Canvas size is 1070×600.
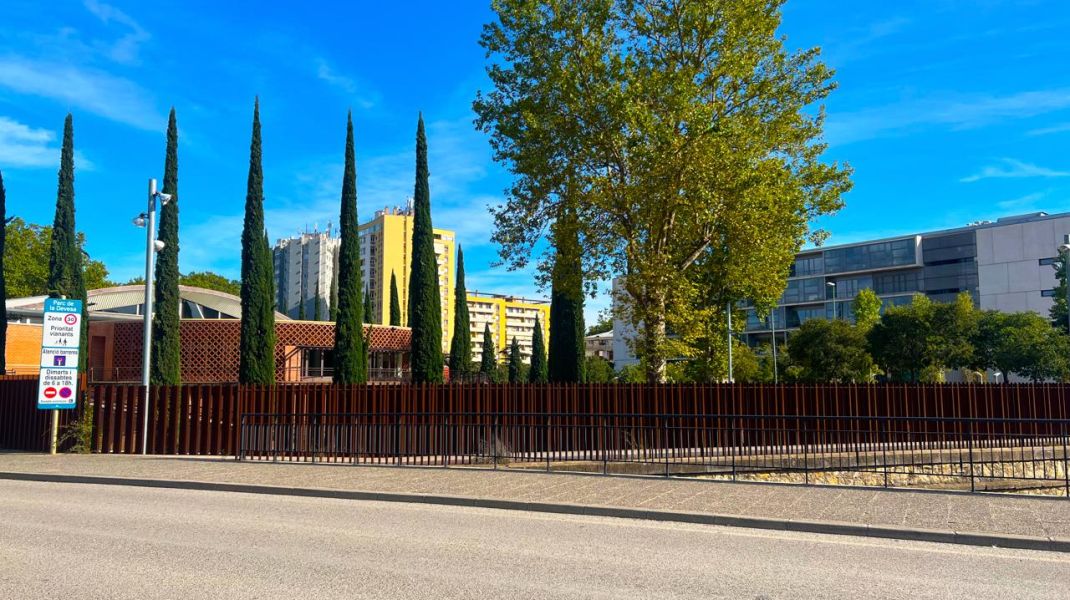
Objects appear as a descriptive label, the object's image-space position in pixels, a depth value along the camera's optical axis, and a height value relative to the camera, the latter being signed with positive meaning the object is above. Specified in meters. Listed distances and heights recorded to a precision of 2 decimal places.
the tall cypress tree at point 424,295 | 41.19 +4.34
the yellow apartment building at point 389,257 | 137.12 +20.88
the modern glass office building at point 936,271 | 75.25 +10.78
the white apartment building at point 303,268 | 152.62 +21.84
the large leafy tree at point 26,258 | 62.91 +9.57
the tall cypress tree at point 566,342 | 42.78 +1.85
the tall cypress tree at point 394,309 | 70.88 +6.02
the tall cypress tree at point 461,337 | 60.50 +3.03
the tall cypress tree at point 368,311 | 65.36 +5.51
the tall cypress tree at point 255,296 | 38.69 +4.04
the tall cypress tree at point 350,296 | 38.62 +4.02
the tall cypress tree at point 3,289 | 35.75 +4.13
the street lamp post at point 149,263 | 18.59 +2.72
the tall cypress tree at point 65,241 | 38.38 +6.73
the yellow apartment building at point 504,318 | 156.88 +11.82
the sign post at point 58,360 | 17.94 +0.41
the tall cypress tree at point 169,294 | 37.97 +4.04
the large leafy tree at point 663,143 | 19.25 +5.91
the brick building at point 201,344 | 44.34 +1.96
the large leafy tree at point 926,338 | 51.66 +2.35
